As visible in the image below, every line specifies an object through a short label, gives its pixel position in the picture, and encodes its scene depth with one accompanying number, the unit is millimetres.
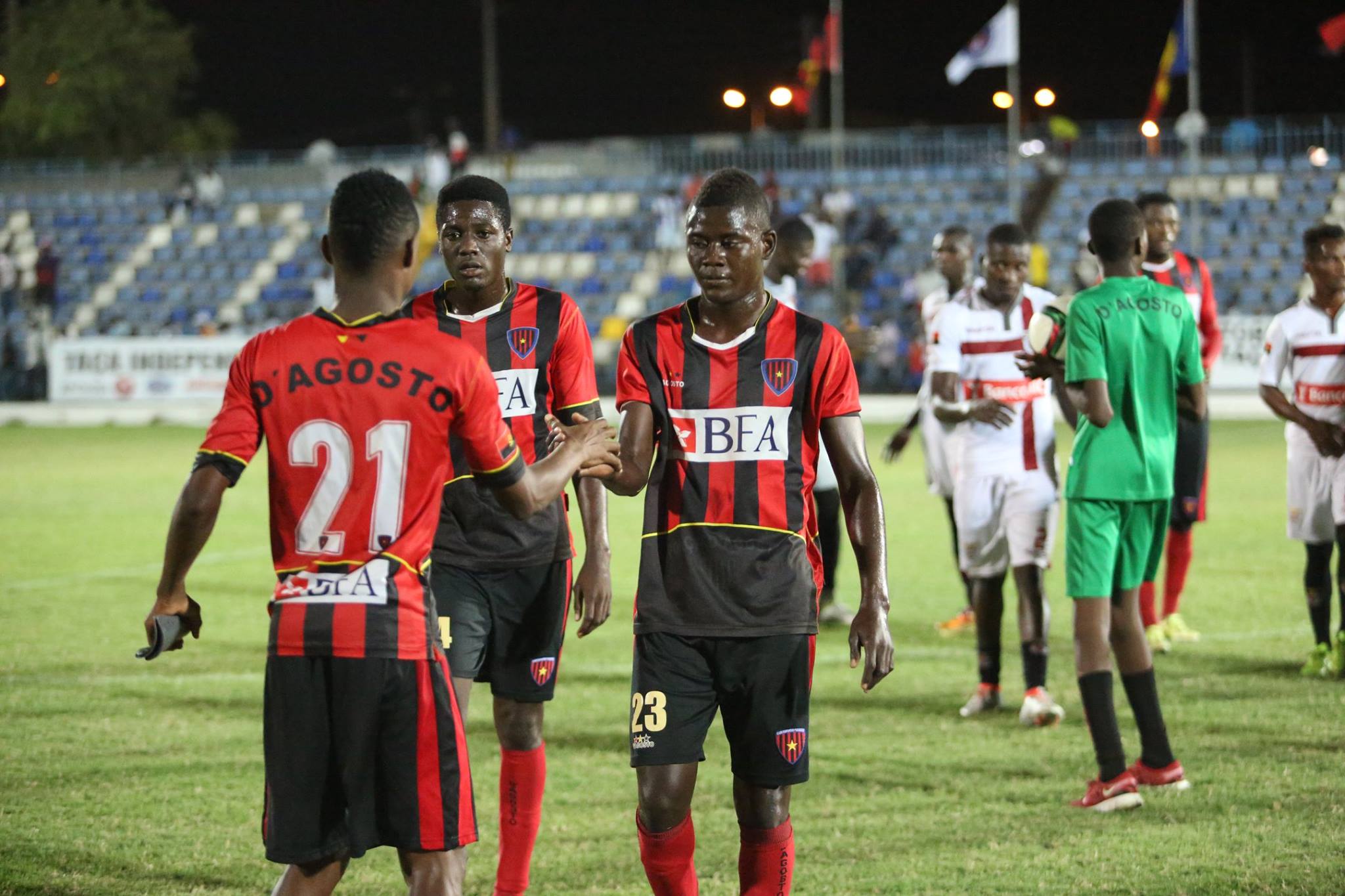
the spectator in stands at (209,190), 39844
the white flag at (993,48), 28844
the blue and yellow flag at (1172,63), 28781
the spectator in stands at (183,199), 39250
